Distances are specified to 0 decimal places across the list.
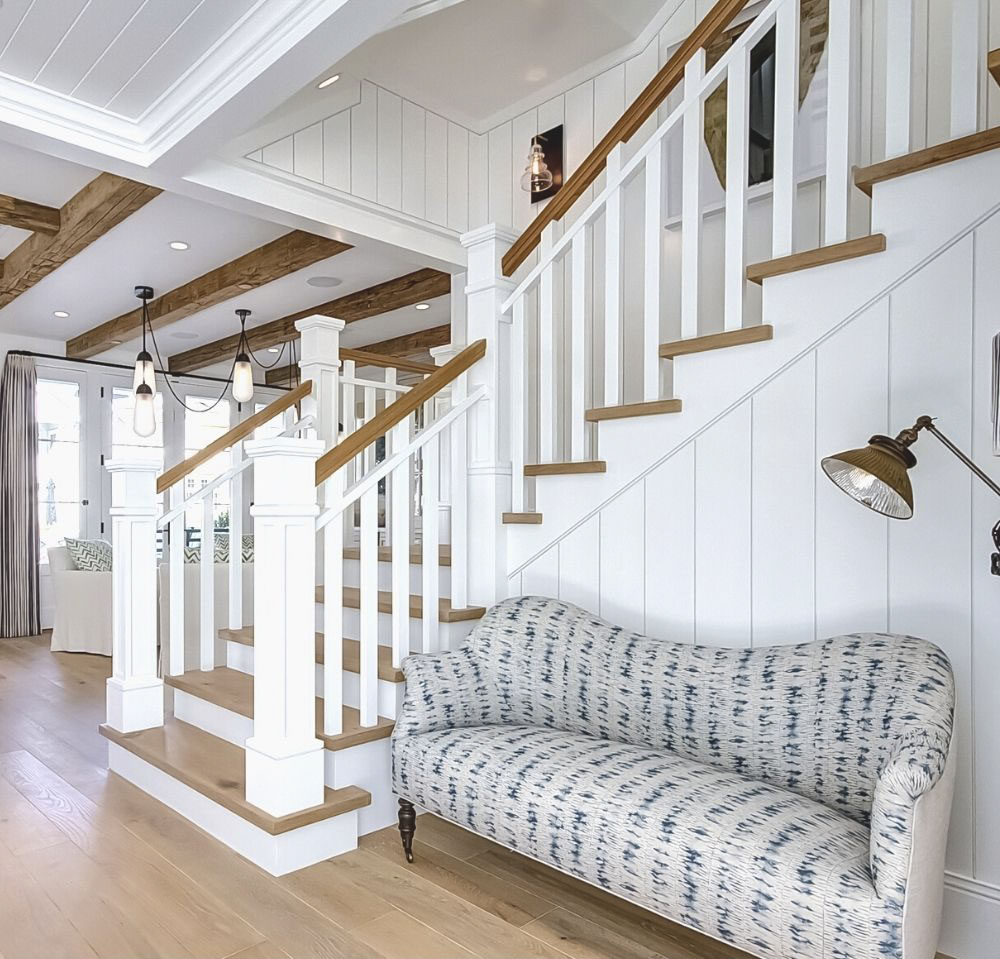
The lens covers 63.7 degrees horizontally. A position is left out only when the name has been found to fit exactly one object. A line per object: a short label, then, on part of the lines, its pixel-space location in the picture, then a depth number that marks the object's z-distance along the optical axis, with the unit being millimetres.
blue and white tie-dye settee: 1433
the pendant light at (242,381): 5379
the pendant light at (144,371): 5035
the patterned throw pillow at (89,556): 6031
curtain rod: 7143
